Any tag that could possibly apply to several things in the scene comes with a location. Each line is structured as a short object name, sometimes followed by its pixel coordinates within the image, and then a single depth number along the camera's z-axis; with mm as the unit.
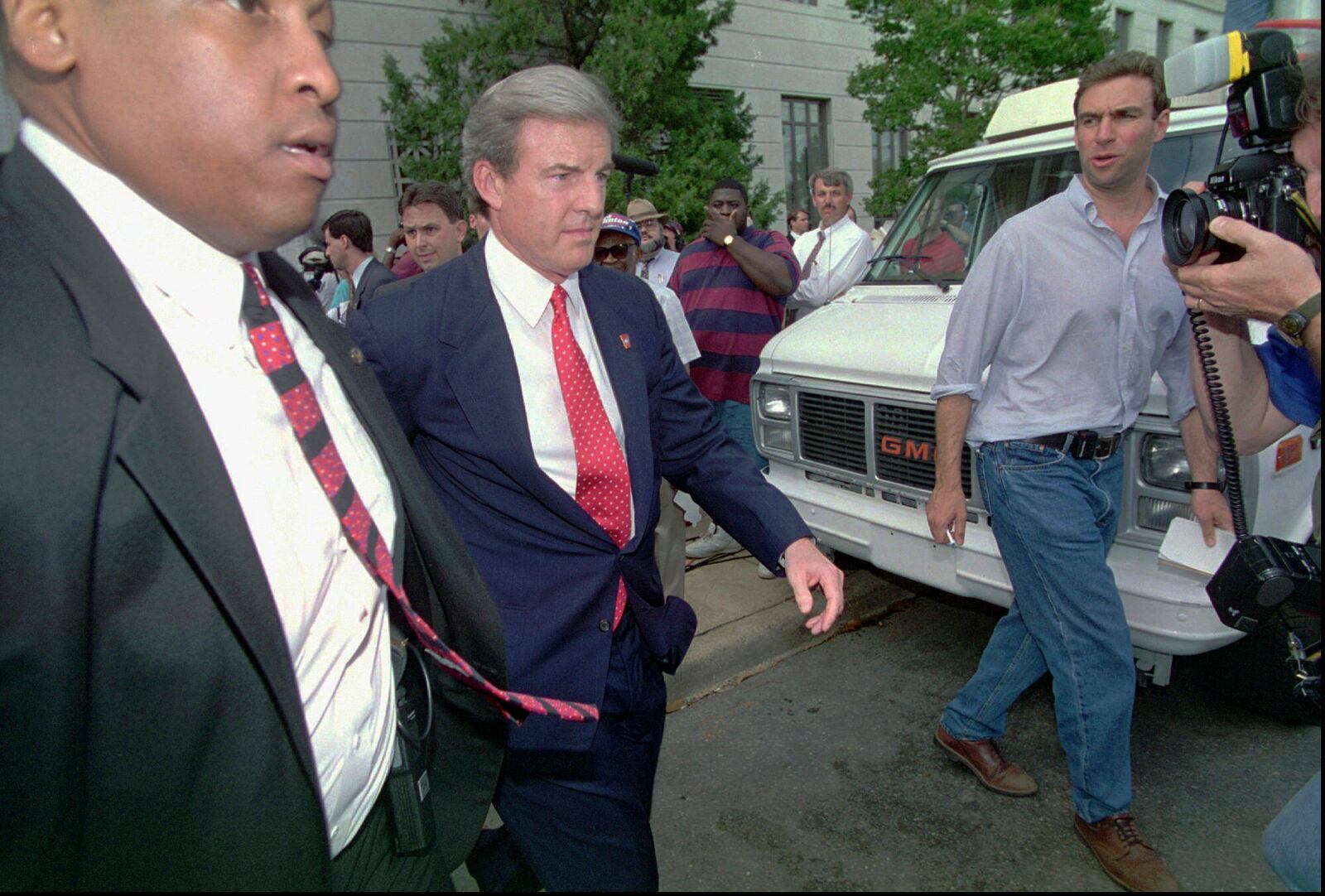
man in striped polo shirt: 4984
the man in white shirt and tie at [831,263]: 5559
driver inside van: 4340
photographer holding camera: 1462
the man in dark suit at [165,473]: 881
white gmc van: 3002
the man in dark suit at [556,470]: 1831
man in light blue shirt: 2631
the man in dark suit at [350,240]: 5734
